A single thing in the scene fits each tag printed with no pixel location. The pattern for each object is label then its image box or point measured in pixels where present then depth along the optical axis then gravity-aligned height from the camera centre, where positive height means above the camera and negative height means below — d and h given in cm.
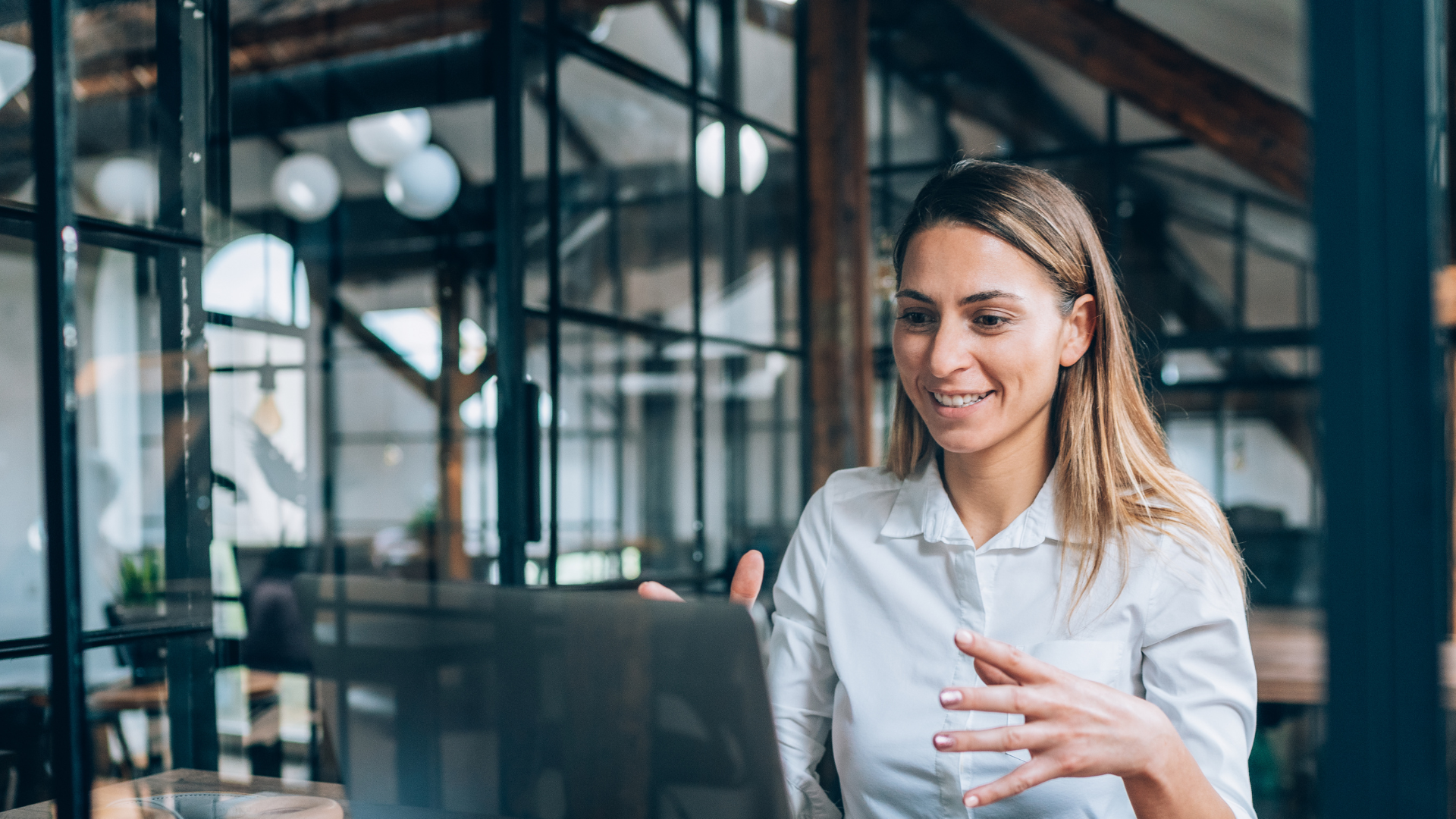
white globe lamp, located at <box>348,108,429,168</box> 434 +121
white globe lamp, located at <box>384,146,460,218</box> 452 +106
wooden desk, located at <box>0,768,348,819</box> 128 -49
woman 112 -19
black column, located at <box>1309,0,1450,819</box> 58 -1
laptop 69 -22
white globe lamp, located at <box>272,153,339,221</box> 485 +112
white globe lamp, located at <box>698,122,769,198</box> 394 +101
